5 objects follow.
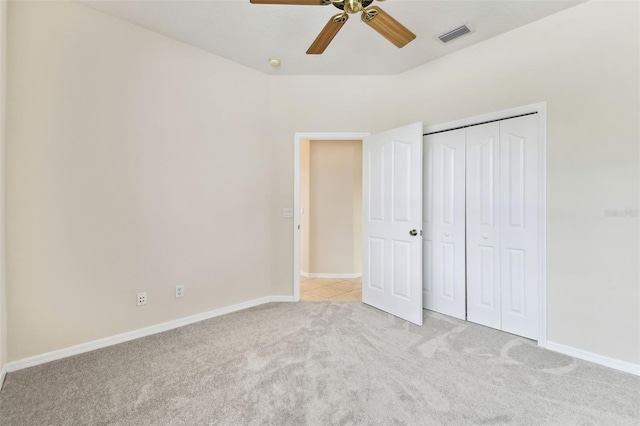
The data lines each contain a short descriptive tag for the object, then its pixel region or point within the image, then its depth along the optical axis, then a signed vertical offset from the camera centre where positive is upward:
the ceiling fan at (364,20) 1.61 +1.21
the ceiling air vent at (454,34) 2.46 +1.64
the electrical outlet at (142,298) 2.51 -0.79
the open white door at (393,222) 2.79 -0.11
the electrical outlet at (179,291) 2.74 -0.79
